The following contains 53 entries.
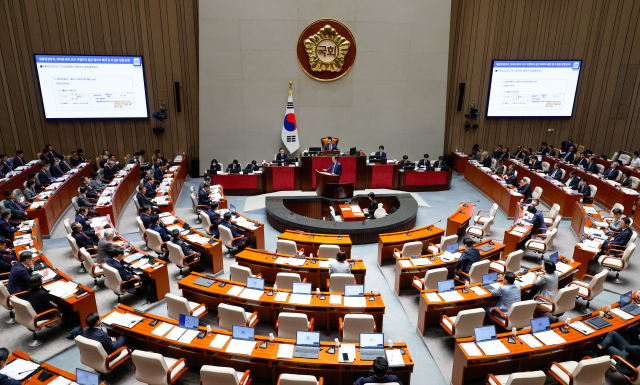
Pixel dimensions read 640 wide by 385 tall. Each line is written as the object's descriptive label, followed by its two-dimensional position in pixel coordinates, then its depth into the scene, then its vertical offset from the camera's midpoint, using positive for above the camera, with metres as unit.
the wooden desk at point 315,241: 8.98 -3.41
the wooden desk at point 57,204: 10.12 -3.23
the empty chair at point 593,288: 7.16 -3.51
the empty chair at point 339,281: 7.07 -3.34
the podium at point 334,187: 12.92 -3.18
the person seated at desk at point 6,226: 8.65 -3.03
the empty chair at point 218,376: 4.79 -3.39
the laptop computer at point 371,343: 5.34 -3.35
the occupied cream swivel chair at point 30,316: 6.09 -3.53
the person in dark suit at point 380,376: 4.47 -3.17
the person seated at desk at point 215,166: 14.56 -2.90
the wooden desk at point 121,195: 10.41 -3.24
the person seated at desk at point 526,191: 12.15 -3.02
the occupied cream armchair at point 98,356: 5.26 -3.60
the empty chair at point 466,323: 5.96 -3.43
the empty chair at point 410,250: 8.55 -3.39
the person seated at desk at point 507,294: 6.25 -3.16
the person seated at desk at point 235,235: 9.55 -3.52
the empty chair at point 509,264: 8.02 -3.48
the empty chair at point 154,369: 5.01 -3.57
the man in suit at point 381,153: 15.37 -2.51
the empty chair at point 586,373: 4.91 -3.45
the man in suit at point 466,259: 7.54 -3.14
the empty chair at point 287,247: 8.60 -3.38
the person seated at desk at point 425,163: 15.20 -2.79
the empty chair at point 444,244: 9.00 -3.43
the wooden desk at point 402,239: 9.30 -3.44
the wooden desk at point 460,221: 10.43 -3.38
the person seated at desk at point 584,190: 11.62 -2.88
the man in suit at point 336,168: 13.43 -2.66
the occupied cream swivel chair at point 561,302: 6.63 -3.47
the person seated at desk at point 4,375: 4.57 -3.24
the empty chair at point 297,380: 4.59 -3.26
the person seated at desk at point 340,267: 7.29 -3.20
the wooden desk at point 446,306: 6.58 -3.50
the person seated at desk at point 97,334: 5.29 -3.27
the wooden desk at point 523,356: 5.34 -3.50
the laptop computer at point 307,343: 5.32 -3.39
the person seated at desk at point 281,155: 15.09 -2.57
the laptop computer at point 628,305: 6.19 -3.27
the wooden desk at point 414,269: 7.92 -3.50
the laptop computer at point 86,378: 4.71 -3.37
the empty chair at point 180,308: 6.32 -3.49
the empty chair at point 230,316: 6.07 -3.44
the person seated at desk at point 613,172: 12.95 -2.61
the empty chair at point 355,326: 5.89 -3.45
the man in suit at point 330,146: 15.18 -2.22
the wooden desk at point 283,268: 7.79 -3.50
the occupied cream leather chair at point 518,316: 6.17 -3.45
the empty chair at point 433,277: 7.20 -3.33
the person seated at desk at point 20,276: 6.57 -3.08
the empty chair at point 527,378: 4.73 -3.32
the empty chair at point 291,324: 5.88 -3.43
